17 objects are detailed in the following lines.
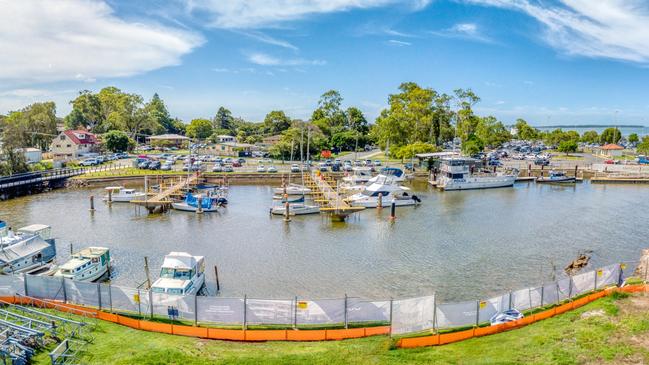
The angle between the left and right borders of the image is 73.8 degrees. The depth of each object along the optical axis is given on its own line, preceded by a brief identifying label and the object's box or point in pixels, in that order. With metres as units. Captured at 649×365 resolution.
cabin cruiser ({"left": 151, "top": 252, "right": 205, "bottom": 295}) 23.47
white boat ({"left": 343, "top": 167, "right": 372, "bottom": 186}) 63.11
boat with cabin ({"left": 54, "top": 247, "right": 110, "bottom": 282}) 25.23
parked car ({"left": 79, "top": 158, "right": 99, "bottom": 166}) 73.19
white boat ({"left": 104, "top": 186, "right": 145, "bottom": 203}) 50.06
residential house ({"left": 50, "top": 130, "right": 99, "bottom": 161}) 81.56
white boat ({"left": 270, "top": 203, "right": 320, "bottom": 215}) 45.31
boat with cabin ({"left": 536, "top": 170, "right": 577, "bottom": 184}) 71.12
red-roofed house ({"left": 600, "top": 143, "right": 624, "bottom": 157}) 108.31
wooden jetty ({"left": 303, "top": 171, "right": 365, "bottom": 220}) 43.66
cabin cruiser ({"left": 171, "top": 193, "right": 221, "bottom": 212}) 46.44
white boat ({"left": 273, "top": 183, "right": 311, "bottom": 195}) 56.68
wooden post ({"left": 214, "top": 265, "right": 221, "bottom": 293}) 26.18
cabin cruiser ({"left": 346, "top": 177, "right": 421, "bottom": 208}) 50.25
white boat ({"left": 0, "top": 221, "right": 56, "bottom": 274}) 25.77
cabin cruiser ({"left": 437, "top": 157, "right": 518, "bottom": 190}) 64.31
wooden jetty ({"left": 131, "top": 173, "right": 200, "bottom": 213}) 45.81
